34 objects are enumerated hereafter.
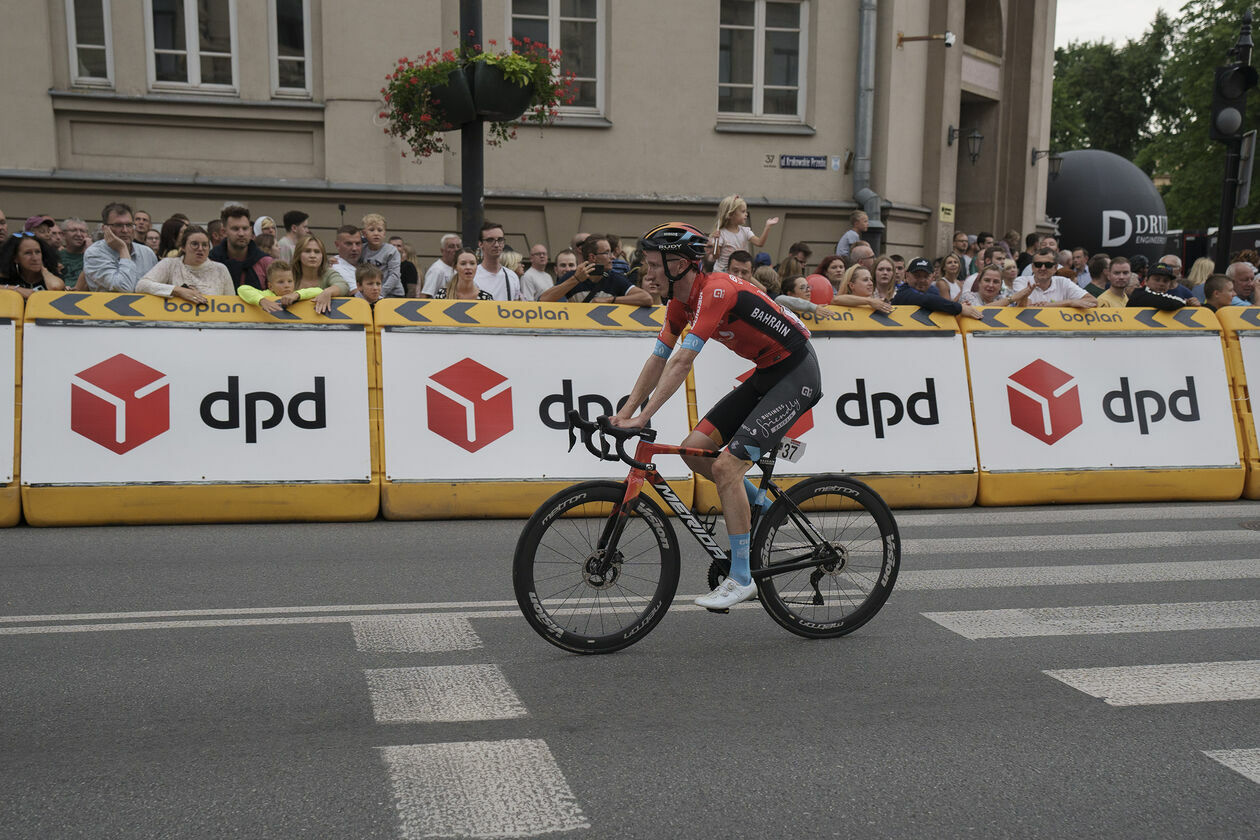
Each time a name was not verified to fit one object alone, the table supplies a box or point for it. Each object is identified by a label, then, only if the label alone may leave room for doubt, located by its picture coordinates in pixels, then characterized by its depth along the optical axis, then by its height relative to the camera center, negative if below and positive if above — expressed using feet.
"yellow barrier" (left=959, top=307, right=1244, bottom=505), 32.60 -4.80
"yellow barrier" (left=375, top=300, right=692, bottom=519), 29.25 -4.20
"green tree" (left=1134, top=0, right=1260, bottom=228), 145.69 +12.97
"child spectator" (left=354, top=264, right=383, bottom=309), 30.45 -1.48
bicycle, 17.81 -4.95
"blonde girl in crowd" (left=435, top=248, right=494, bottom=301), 33.76 -1.55
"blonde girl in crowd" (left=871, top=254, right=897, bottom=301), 36.58 -1.47
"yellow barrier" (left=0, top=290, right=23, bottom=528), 27.35 -4.19
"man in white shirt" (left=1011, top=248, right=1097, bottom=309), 39.68 -1.84
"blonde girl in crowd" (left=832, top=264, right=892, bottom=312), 33.09 -1.81
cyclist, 17.83 -2.20
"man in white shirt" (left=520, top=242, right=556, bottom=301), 37.45 -1.73
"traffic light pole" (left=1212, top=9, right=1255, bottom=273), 42.60 +4.31
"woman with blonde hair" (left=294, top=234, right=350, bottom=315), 31.42 -1.16
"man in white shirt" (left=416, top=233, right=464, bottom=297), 35.94 -1.56
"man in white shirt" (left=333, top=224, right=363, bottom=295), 35.14 -0.77
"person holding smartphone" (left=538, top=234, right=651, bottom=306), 32.78 -1.69
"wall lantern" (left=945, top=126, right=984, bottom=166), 73.97 +5.44
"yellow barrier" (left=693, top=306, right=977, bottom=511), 31.63 -4.60
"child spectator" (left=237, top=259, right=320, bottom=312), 29.58 -1.70
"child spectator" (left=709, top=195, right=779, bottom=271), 34.81 -0.09
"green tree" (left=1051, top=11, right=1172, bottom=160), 229.66 +25.99
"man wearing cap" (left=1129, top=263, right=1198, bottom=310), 34.91 -1.87
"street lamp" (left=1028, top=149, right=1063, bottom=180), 84.48 +4.81
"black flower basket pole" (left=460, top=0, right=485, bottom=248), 37.42 +1.29
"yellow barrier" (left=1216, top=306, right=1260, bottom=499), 34.32 -3.73
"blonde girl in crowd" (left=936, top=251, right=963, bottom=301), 46.24 -1.95
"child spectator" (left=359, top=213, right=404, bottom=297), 37.83 -1.09
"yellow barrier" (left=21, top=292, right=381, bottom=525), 27.71 -4.41
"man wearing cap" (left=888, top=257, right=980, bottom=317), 33.32 -1.83
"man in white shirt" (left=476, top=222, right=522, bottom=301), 35.68 -1.43
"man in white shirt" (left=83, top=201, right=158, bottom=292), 32.86 -1.02
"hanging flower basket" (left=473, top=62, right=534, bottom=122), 36.45 +3.90
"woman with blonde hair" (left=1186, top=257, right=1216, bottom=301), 47.29 -1.67
